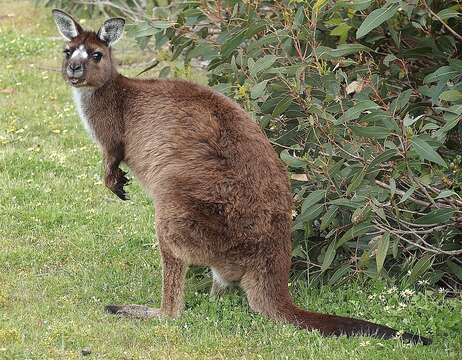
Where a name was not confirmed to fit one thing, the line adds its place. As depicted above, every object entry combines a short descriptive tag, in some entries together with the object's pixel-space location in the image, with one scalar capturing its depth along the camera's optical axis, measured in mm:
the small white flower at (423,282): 12752
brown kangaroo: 11711
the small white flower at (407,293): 12305
